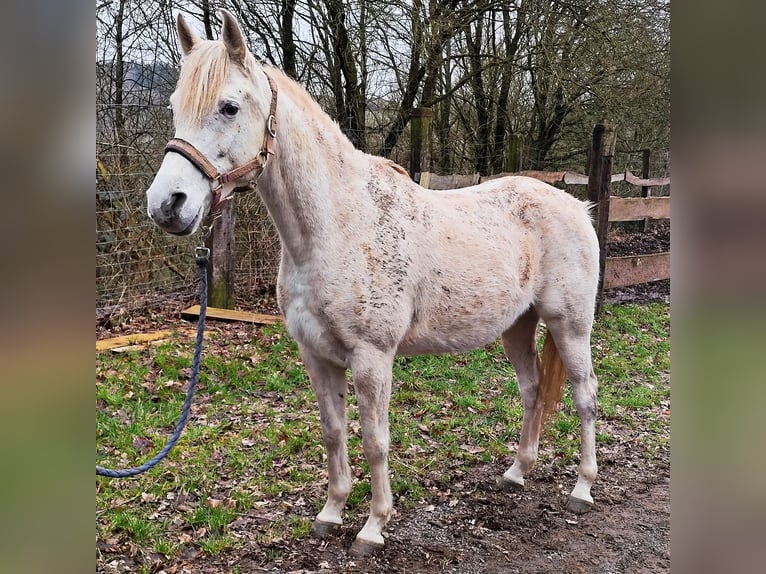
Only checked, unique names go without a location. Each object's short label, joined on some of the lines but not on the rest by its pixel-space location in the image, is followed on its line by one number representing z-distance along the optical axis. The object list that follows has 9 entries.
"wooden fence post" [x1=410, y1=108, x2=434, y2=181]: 6.33
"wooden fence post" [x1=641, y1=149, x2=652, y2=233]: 10.23
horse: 2.13
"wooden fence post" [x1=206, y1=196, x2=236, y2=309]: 6.35
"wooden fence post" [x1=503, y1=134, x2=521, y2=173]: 8.33
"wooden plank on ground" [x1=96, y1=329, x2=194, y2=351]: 5.18
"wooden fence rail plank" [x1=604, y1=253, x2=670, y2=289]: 8.02
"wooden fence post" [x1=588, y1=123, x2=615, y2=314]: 7.07
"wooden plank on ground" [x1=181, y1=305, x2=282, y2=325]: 6.19
